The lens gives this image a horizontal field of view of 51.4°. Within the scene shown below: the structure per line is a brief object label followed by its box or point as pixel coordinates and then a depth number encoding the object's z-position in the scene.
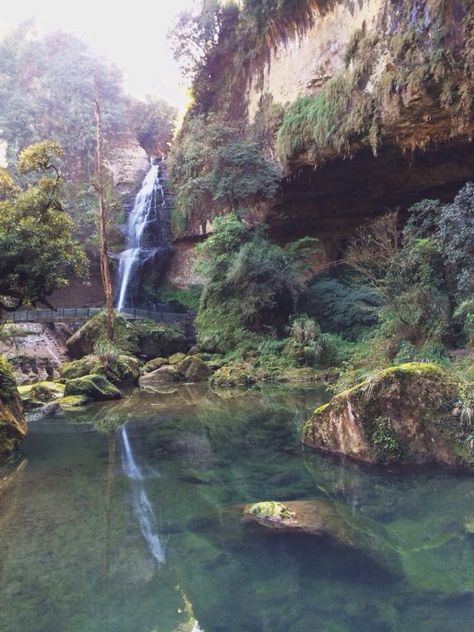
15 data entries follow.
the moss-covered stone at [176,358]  17.47
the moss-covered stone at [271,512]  4.60
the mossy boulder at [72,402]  11.66
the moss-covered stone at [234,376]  14.82
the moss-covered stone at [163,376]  15.65
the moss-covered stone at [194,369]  15.93
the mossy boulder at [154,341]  18.72
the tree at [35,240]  8.91
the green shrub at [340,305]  17.77
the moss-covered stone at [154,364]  16.75
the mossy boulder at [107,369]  14.84
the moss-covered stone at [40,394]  11.92
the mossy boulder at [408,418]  6.04
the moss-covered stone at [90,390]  12.65
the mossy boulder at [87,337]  18.41
